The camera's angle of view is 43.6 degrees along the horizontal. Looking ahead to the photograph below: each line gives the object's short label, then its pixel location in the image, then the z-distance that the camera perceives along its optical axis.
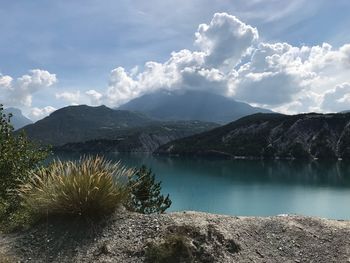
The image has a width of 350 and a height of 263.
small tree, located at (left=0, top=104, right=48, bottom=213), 14.38
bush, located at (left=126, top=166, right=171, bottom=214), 26.38
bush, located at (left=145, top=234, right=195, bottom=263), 8.27
